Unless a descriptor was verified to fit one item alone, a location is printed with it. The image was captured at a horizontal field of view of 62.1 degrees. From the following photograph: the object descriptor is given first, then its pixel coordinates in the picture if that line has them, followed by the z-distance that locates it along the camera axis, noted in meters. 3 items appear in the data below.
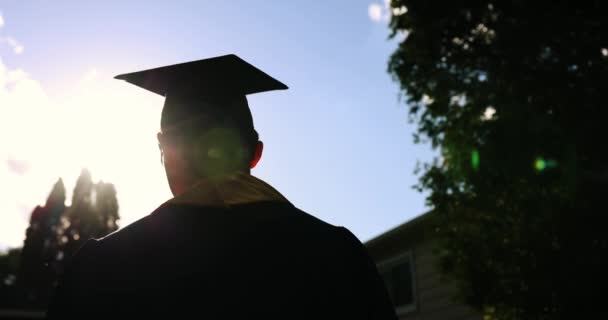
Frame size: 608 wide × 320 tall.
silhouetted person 1.83
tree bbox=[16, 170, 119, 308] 51.78
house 12.99
